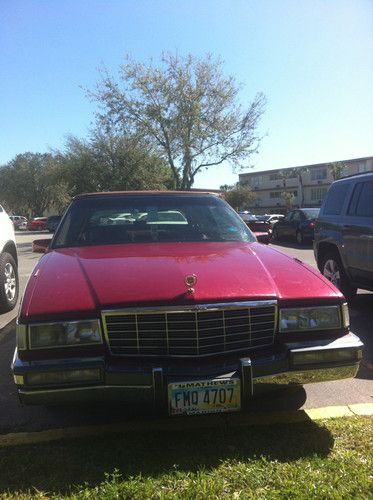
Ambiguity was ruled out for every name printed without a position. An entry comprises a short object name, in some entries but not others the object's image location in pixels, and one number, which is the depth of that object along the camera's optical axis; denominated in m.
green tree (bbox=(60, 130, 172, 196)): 29.69
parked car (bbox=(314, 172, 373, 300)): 5.84
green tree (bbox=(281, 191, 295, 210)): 69.05
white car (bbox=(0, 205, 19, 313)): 6.43
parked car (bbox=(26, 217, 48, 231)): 41.75
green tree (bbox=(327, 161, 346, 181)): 62.38
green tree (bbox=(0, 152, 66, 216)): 64.19
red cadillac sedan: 2.60
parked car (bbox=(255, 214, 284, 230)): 35.64
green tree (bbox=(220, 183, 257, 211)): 69.19
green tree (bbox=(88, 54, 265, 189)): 27.05
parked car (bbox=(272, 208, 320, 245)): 17.59
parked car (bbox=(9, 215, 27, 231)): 53.73
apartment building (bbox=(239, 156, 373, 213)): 63.38
